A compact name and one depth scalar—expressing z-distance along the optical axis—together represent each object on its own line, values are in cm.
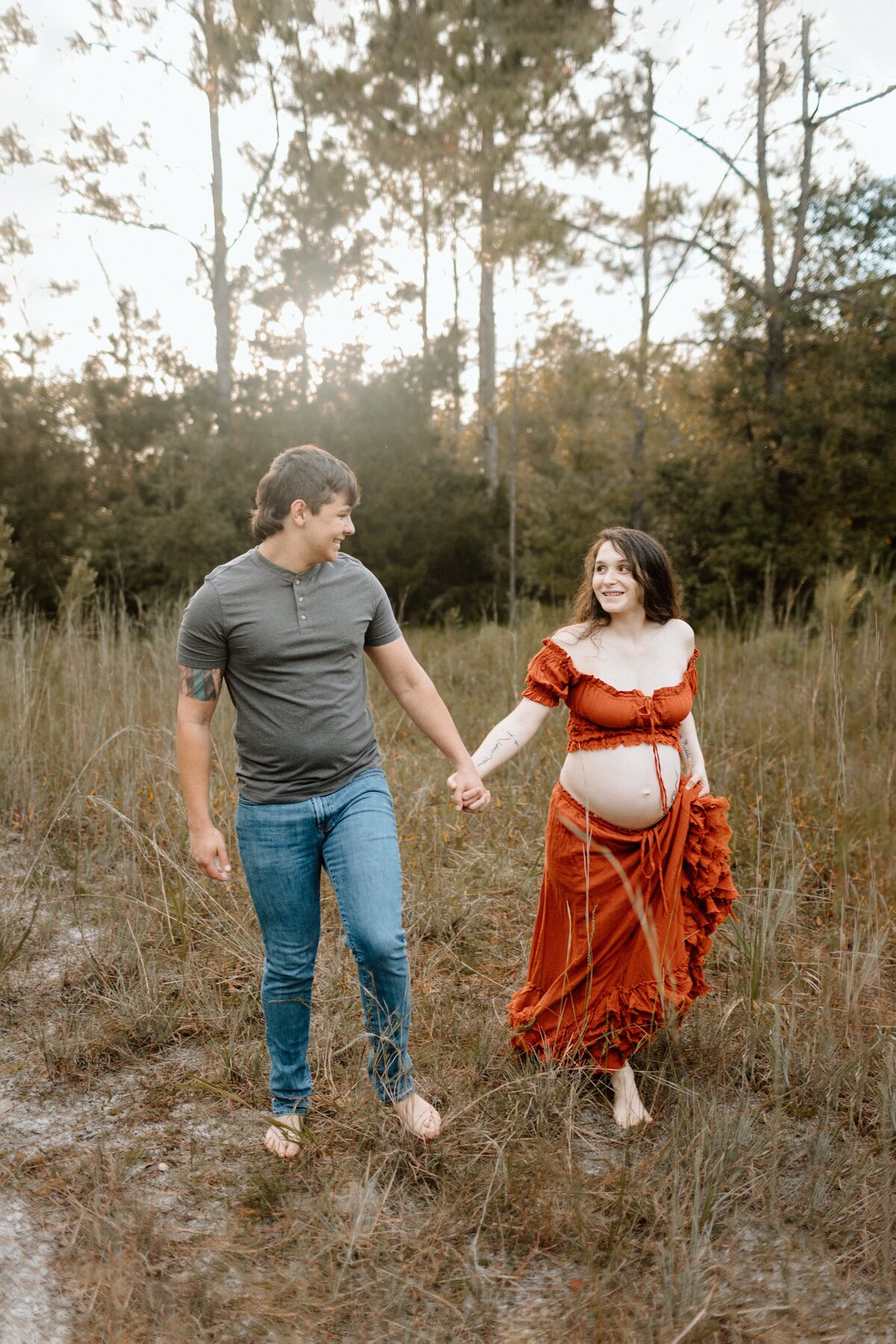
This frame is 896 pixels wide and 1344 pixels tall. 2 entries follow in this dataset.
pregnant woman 297
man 262
